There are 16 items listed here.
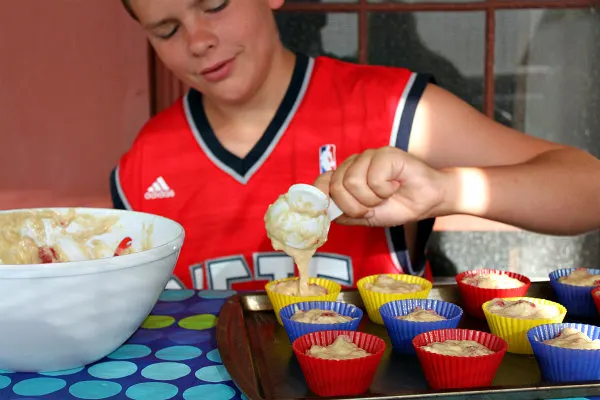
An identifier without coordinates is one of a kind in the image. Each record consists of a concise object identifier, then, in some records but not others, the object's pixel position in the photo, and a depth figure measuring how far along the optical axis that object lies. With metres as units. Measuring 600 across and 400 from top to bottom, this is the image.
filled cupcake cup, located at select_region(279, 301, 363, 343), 0.93
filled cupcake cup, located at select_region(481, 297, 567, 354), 0.90
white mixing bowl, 0.73
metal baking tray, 0.73
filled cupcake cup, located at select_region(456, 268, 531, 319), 1.06
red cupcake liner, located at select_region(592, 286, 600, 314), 1.00
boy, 1.49
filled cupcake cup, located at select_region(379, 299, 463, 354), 0.91
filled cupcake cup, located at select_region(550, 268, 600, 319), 1.04
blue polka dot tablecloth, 0.77
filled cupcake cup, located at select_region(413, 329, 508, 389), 0.78
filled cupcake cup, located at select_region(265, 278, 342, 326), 1.05
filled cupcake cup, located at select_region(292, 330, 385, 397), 0.77
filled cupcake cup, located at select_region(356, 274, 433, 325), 1.04
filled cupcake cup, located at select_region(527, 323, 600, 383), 0.78
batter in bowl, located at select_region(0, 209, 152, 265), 1.06
